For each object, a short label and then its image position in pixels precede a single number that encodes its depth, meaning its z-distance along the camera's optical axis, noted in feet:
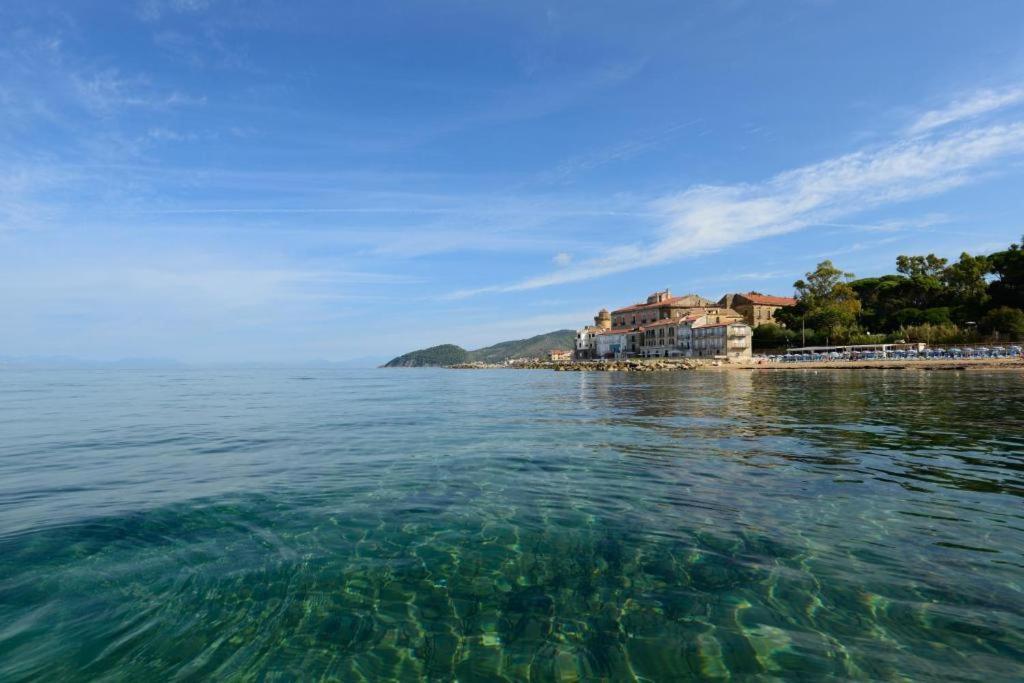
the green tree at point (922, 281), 345.31
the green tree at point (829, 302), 360.28
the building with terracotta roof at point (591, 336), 573.74
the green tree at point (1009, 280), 282.77
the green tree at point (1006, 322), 261.65
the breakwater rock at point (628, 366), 325.21
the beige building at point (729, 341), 386.32
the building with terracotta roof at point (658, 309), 502.79
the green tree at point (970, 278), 310.45
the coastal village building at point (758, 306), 482.69
